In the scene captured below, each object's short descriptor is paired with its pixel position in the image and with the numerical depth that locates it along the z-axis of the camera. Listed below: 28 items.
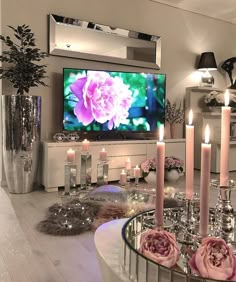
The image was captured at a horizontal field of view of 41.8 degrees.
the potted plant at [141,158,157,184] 3.45
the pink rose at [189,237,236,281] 0.62
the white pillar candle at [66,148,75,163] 2.95
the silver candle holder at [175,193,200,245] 0.86
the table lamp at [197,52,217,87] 4.39
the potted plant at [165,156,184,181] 3.55
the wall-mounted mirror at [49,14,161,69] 3.42
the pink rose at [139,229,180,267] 0.68
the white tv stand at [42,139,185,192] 3.11
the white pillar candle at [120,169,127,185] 3.24
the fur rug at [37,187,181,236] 2.04
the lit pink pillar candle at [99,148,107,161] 3.20
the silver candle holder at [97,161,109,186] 3.24
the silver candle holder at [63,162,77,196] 2.94
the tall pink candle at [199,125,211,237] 0.73
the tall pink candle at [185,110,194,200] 0.83
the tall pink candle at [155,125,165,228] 0.78
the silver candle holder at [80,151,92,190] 3.18
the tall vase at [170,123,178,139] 4.19
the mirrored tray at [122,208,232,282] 0.63
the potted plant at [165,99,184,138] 4.19
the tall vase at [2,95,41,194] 2.91
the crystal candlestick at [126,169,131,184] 3.41
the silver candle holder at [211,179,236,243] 0.87
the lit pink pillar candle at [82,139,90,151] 3.16
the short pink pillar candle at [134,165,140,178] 3.34
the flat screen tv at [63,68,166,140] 3.38
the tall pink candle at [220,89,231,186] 0.84
